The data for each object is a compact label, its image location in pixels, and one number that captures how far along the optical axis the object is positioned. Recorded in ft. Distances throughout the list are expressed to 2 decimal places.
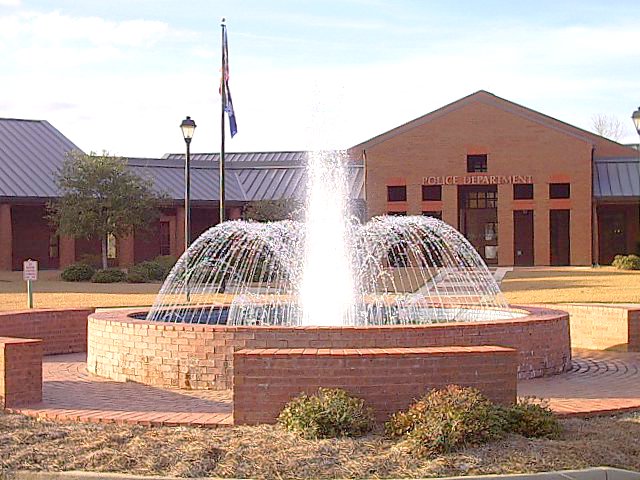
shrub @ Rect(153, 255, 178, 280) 121.70
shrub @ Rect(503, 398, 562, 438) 24.70
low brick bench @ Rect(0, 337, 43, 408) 29.66
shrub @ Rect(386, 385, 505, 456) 23.26
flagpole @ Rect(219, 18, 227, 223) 84.69
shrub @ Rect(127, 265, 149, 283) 115.75
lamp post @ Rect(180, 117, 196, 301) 79.41
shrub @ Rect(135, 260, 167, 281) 117.93
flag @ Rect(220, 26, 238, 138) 85.71
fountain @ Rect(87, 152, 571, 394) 33.99
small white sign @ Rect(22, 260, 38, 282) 69.05
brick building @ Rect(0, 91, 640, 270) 153.28
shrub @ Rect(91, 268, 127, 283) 114.52
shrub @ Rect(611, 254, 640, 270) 131.64
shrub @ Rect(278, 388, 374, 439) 24.79
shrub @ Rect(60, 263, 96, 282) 117.91
